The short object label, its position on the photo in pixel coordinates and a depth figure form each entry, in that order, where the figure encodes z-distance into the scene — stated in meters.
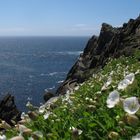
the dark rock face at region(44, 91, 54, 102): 15.06
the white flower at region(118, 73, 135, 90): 1.99
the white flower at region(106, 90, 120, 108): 1.80
